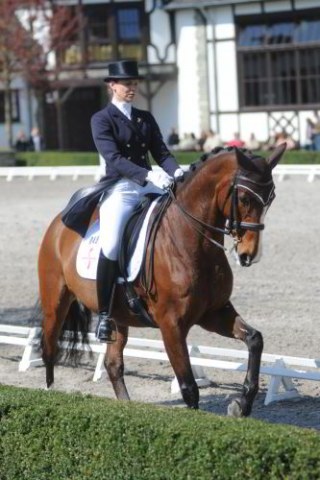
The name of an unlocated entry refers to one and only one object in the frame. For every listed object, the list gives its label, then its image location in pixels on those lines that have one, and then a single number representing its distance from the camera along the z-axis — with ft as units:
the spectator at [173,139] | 134.51
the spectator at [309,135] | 121.49
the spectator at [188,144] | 124.06
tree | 145.48
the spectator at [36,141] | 144.77
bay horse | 27.50
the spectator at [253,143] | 122.50
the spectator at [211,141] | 118.20
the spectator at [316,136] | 116.57
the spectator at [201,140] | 124.26
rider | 30.50
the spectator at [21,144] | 144.77
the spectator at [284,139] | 117.60
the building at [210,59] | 131.95
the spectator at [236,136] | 125.70
